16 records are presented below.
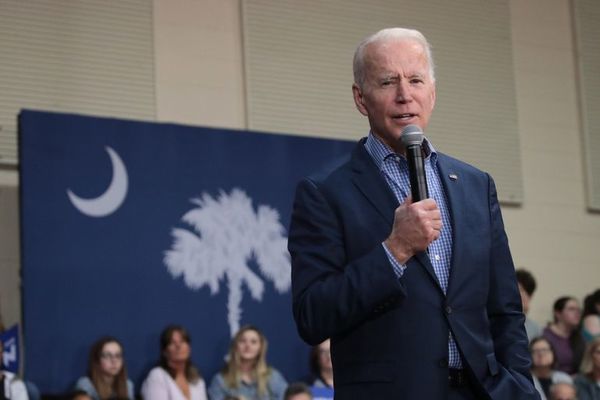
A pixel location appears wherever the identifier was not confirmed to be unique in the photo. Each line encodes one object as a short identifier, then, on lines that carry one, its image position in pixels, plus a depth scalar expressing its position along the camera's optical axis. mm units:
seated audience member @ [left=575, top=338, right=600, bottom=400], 16937
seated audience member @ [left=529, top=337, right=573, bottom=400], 16969
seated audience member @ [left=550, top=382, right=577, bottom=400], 16064
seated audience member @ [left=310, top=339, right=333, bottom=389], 16328
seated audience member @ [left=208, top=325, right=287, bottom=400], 15742
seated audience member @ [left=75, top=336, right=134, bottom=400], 15125
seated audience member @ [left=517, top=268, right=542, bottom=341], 18437
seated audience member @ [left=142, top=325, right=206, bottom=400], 15430
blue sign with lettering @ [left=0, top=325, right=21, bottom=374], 14477
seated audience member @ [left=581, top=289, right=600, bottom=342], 18511
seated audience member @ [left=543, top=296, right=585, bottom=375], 18266
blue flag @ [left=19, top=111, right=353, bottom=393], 15664
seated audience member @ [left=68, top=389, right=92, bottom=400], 14195
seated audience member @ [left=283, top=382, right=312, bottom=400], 14586
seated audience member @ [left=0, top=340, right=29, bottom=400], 13945
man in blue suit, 4844
